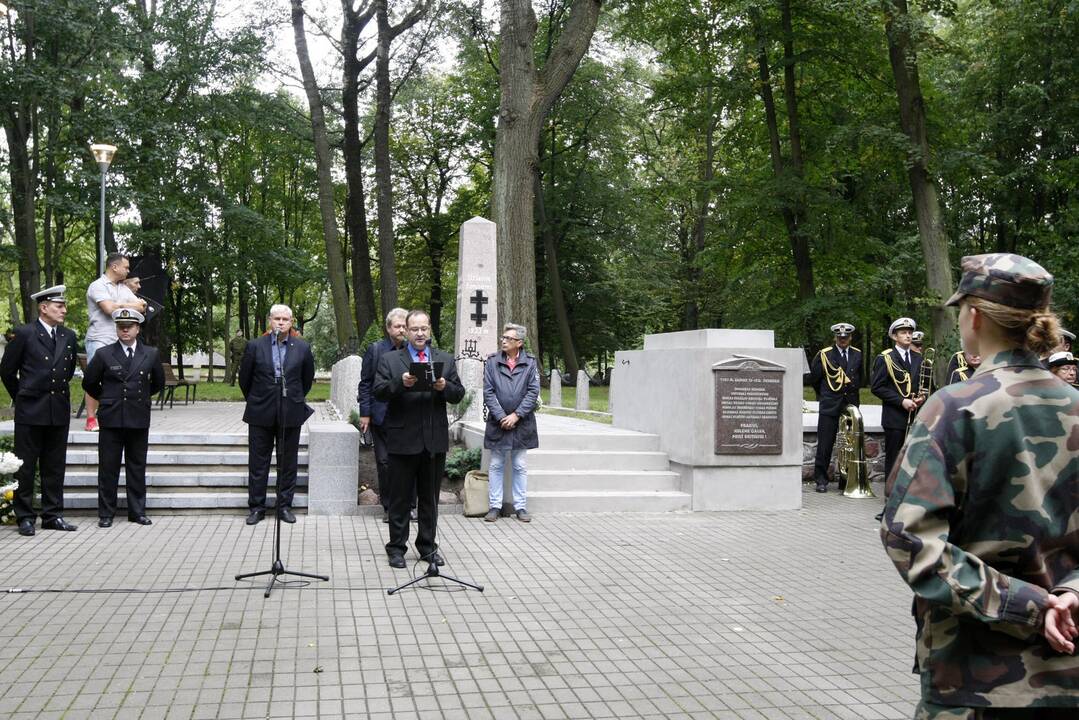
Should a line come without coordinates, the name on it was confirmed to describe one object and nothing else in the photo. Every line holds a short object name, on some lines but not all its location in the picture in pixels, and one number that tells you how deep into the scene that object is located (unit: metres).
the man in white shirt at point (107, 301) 10.78
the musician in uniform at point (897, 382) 11.23
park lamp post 17.50
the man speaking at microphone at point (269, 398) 9.38
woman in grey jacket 9.88
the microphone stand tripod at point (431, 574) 6.61
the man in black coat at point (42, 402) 8.63
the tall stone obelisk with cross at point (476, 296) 14.47
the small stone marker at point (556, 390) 24.38
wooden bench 17.05
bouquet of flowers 8.43
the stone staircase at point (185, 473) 9.78
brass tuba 12.29
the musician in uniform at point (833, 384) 12.54
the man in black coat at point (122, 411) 9.04
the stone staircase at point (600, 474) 10.70
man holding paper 7.14
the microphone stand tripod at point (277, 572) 6.53
